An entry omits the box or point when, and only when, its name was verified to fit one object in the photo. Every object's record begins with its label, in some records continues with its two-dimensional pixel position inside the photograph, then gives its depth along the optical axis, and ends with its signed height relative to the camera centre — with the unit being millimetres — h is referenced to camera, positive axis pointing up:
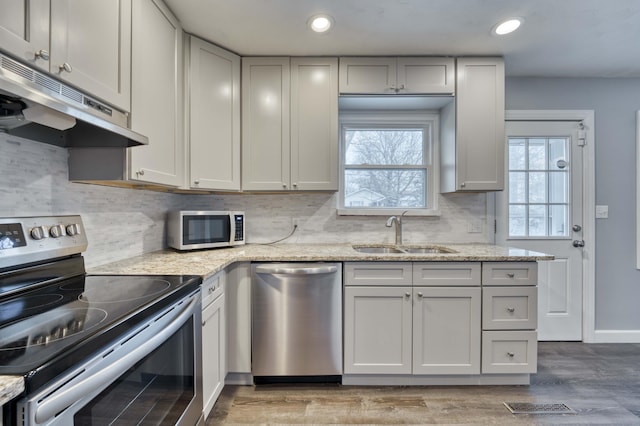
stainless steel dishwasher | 2000 -689
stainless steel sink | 2543 -296
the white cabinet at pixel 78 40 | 936 +597
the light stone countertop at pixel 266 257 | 1569 -277
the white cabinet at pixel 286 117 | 2328 +711
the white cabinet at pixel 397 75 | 2328 +1023
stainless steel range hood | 866 +315
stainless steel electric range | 672 -315
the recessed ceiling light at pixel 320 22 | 1900 +1172
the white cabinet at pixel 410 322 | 2016 -700
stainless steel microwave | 2102 -120
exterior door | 2719 +29
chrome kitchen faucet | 2436 -89
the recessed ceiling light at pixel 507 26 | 1923 +1175
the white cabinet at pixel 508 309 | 2012 -612
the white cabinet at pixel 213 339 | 1568 -685
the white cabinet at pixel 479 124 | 2322 +661
